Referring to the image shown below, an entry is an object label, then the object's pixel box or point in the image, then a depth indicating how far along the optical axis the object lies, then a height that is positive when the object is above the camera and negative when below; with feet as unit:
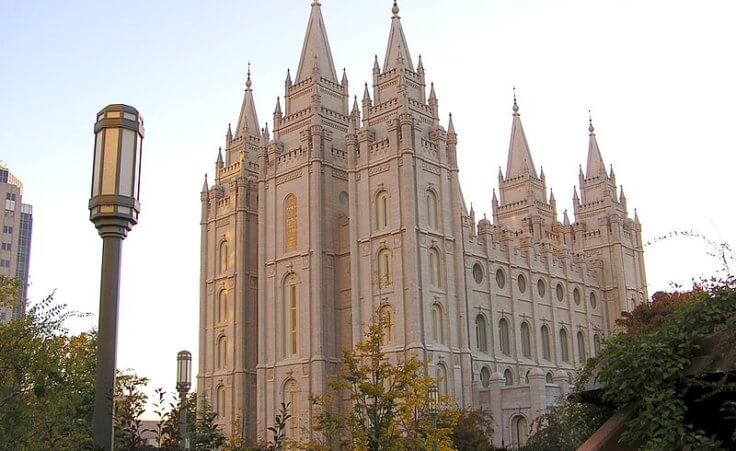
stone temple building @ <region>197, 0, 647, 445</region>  135.44 +34.22
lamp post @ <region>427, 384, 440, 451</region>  69.57 +4.96
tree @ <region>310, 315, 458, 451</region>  61.57 +3.84
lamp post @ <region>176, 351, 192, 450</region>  40.68 +4.22
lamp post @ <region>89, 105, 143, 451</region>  23.94 +7.43
